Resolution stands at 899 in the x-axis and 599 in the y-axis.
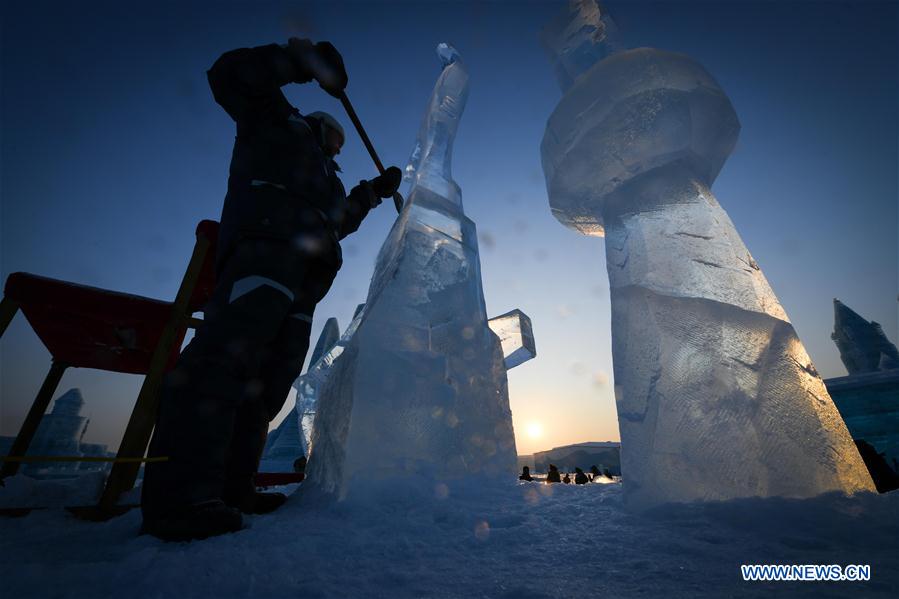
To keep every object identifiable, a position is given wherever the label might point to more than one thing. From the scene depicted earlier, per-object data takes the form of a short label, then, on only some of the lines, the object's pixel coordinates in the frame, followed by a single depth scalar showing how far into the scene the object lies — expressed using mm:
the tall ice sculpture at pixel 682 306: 1215
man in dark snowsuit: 1200
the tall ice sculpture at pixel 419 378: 1746
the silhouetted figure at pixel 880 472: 2438
